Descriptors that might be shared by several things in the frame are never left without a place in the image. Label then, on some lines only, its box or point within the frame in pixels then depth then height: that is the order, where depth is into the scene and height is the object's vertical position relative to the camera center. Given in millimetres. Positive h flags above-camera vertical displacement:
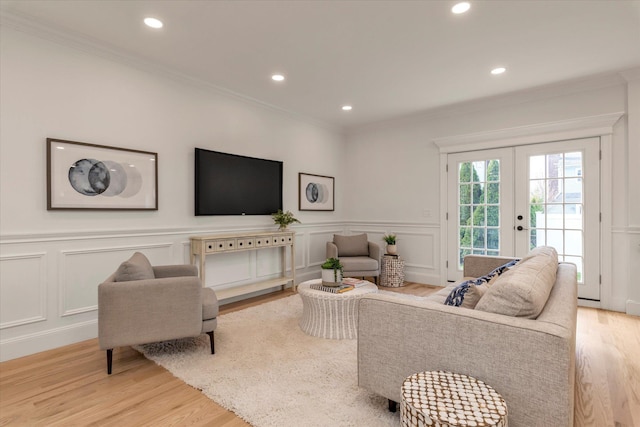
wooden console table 3754 -411
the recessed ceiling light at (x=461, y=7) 2465 +1527
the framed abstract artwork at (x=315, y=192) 5312 +340
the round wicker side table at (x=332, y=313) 2967 -902
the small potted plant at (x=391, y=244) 5305 -503
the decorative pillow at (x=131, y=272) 2484 -442
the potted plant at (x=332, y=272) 3191 -570
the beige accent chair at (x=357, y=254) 4883 -651
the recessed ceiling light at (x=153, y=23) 2695 +1545
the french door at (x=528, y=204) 4051 +113
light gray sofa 1344 -626
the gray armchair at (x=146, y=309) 2355 -707
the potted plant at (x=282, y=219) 4762 -89
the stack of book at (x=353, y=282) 3351 -716
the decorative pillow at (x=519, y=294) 1524 -385
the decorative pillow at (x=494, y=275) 2183 -429
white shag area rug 1904 -1134
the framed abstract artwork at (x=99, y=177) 2881 +336
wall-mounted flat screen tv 3953 +367
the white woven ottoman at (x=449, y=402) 1255 -757
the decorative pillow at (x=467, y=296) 1810 -456
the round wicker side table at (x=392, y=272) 5141 -909
